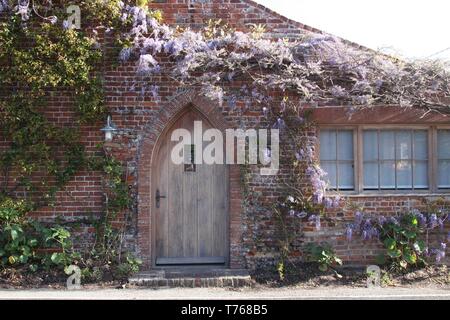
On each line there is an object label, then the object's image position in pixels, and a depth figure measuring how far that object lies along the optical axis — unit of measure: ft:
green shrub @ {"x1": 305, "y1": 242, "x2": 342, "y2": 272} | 30.63
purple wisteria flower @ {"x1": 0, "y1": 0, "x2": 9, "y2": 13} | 31.01
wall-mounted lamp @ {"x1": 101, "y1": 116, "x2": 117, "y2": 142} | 30.89
